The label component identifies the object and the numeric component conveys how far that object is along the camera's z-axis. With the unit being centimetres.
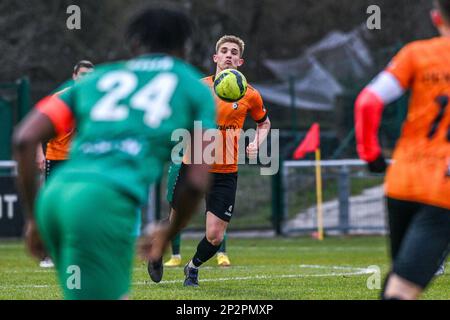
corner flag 1922
